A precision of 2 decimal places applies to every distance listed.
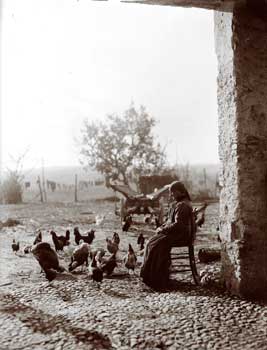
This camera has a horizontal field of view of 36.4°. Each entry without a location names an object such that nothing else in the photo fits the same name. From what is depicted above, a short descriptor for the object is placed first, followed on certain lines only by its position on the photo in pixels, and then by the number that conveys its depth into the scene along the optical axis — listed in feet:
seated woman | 21.95
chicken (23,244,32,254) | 33.53
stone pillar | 18.89
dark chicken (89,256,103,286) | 22.80
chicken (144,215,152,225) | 52.08
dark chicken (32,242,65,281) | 25.23
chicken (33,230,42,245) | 33.88
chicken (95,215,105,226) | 51.63
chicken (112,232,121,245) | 31.54
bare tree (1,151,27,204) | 99.33
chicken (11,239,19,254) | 33.83
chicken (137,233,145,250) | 33.56
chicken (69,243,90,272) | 26.45
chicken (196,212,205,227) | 41.95
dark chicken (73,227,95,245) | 35.09
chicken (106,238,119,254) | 29.17
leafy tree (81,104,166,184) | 98.63
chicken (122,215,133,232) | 44.96
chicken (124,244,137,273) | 25.29
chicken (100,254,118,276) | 24.71
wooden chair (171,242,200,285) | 21.98
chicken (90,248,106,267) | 25.80
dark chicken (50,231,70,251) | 33.60
